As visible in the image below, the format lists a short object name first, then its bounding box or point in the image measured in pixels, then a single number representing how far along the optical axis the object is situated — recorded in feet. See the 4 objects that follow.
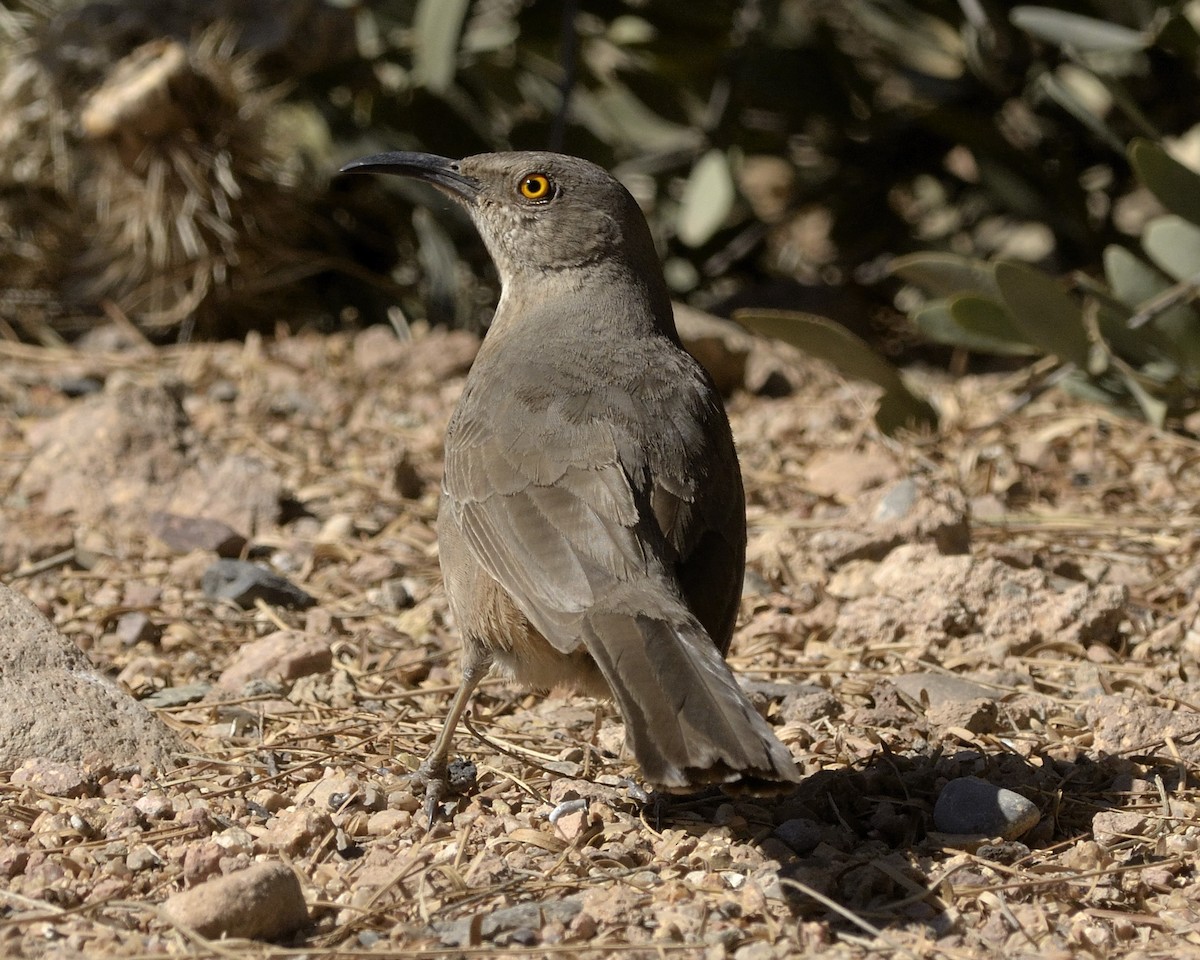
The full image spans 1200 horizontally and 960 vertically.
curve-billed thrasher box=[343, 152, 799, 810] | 18.95
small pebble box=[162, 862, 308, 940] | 17.07
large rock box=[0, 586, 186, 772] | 21.81
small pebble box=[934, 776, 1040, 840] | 20.74
